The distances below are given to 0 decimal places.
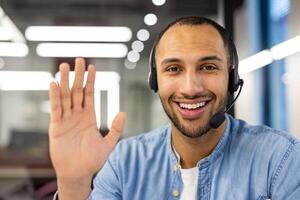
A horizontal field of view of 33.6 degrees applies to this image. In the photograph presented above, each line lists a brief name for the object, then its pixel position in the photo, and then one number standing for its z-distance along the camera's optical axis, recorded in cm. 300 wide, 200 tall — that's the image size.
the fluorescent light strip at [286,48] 260
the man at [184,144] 115
